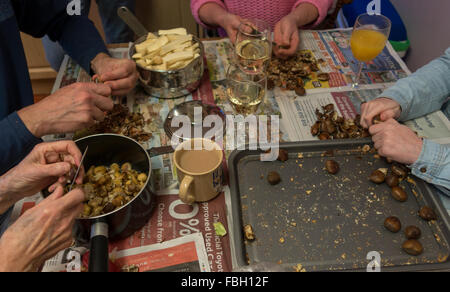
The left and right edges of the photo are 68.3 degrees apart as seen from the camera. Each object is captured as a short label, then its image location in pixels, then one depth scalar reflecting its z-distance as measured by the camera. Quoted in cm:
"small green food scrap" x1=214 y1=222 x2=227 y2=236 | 83
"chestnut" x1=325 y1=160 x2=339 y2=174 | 92
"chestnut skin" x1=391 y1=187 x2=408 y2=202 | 87
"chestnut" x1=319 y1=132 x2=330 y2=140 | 103
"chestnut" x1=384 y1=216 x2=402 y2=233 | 80
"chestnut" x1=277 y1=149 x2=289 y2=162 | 95
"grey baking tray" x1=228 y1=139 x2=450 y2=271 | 78
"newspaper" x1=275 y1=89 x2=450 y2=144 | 107
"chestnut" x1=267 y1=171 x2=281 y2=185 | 90
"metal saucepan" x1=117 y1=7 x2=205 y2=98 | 109
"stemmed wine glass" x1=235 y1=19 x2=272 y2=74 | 123
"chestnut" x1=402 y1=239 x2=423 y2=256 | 77
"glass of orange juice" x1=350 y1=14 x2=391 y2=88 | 116
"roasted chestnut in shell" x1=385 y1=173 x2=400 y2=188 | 89
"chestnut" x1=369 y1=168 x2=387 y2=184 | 89
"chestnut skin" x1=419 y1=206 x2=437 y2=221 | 83
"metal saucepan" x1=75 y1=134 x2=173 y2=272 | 70
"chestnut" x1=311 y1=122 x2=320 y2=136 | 106
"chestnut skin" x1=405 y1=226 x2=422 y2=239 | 79
